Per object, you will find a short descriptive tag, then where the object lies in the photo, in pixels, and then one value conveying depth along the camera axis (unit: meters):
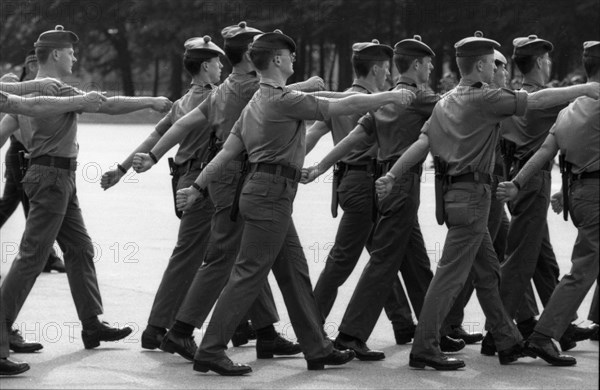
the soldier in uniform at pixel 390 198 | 16.27
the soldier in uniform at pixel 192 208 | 16.75
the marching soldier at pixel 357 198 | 16.98
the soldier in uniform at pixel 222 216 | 15.81
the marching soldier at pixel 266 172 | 14.93
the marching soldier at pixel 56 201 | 16.23
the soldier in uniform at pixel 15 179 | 21.87
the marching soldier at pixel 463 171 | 15.29
